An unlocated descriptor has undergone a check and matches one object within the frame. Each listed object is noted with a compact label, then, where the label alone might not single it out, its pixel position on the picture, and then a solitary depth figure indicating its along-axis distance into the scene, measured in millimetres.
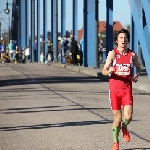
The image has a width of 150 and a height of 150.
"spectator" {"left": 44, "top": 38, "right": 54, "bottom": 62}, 49750
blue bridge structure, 22469
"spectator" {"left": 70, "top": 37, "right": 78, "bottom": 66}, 41688
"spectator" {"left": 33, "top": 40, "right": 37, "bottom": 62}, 60959
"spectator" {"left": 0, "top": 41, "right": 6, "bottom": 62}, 55938
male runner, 9328
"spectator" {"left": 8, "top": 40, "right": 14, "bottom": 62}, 57662
